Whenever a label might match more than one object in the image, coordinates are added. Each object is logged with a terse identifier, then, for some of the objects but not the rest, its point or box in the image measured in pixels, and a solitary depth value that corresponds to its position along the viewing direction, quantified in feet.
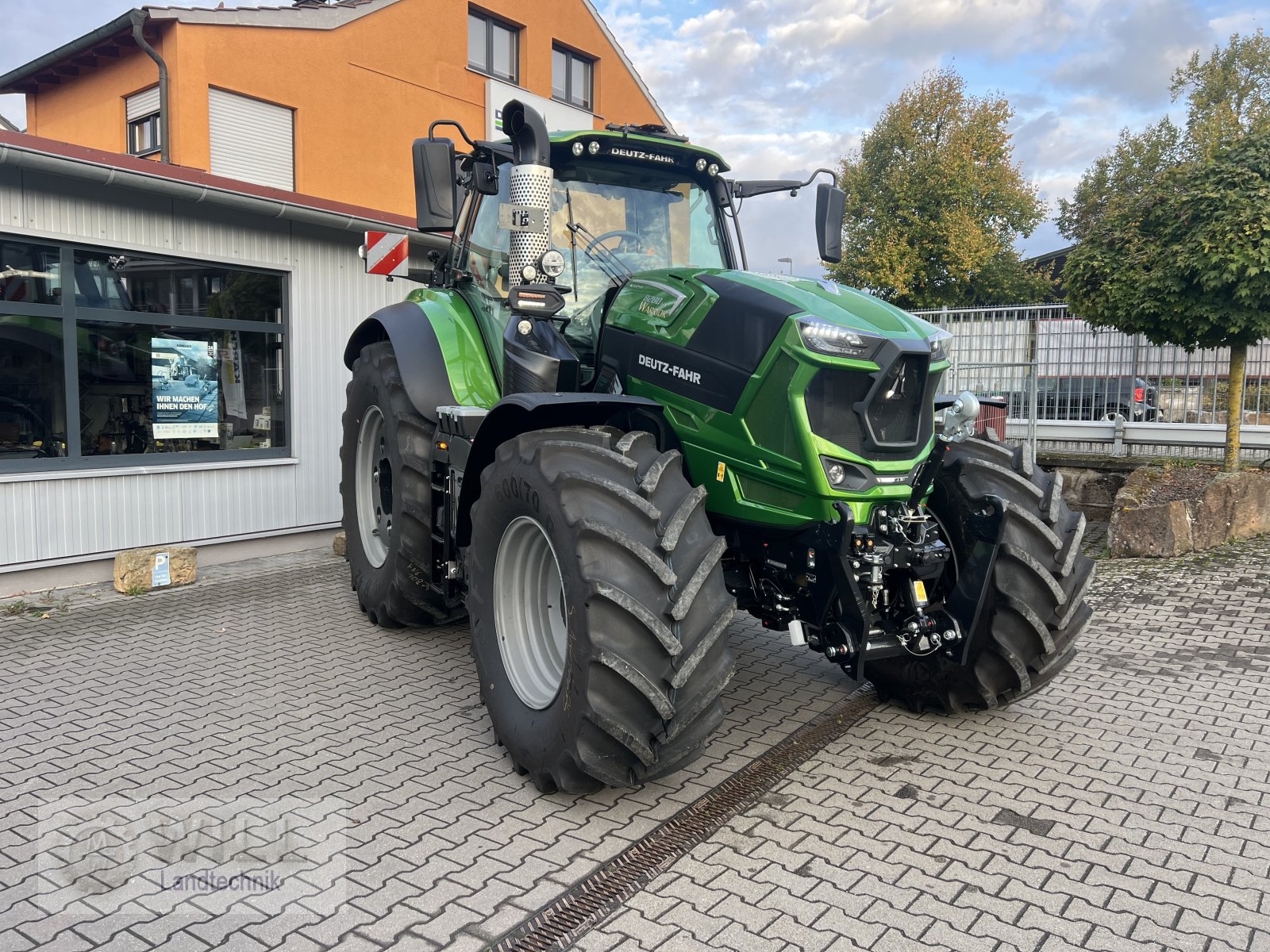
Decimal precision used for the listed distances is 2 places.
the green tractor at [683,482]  10.57
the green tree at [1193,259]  25.72
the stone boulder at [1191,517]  25.57
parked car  32.30
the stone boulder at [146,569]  22.08
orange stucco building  44.21
